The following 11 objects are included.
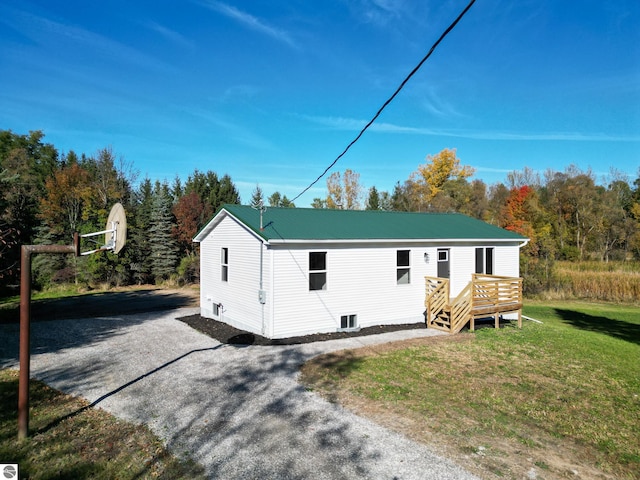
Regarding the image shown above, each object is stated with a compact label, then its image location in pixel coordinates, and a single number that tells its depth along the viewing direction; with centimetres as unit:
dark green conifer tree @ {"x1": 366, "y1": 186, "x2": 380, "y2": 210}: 4717
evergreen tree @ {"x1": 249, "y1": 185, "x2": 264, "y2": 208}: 4251
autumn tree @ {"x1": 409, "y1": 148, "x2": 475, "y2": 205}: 4725
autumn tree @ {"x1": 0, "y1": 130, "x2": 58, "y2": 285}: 2047
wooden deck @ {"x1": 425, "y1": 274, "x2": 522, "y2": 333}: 1250
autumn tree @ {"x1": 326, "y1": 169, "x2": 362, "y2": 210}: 4884
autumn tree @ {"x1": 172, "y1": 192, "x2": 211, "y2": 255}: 3077
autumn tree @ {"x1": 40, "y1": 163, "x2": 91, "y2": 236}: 2931
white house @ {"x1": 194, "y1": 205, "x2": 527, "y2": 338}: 1136
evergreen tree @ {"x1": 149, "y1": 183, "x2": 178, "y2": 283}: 2828
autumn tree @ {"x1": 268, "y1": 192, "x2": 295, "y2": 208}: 5344
